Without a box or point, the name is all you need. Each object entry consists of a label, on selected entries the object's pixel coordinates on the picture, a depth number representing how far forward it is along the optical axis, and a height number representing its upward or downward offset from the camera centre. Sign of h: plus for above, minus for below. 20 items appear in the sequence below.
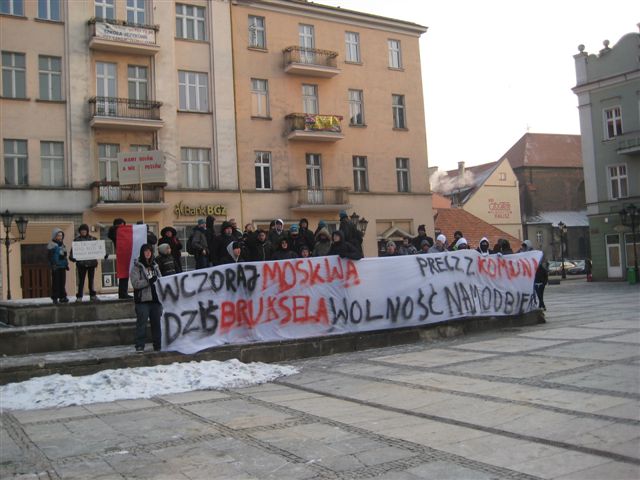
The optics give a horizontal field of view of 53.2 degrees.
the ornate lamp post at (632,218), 34.28 +1.82
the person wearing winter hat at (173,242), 12.46 +0.64
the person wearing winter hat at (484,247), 14.89 +0.27
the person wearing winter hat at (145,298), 10.33 -0.35
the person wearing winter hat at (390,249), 15.32 +0.34
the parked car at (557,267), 56.70 -1.08
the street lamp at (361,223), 26.65 +1.86
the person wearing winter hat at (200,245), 13.28 +0.59
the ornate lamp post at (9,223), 24.30 +2.27
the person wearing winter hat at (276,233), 13.32 +0.77
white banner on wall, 29.34 +11.40
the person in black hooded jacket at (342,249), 12.51 +0.34
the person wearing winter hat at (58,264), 13.27 +0.34
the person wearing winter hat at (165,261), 11.13 +0.25
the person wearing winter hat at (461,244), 15.34 +0.37
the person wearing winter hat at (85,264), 13.37 +0.31
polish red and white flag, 12.74 +0.72
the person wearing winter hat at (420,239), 15.77 +0.57
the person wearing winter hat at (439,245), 15.05 +0.37
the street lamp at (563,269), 44.97 -1.15
